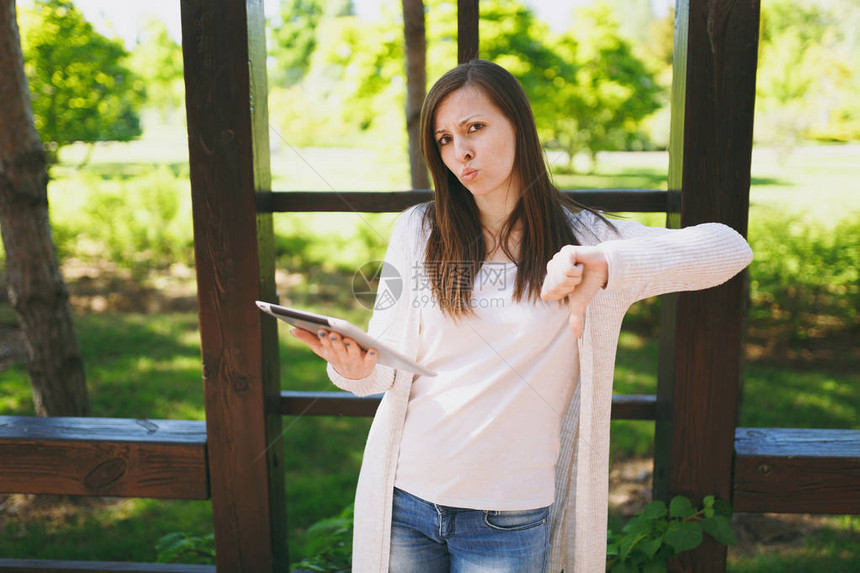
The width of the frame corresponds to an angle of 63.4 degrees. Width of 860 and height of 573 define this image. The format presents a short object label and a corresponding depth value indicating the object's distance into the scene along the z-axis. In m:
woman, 1.38
